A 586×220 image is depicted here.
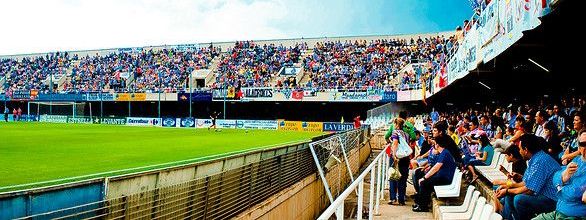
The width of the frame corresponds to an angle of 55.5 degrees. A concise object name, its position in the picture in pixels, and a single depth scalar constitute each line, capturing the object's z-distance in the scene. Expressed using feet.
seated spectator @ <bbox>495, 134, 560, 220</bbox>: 18.38
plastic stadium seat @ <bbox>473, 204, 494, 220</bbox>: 15.70
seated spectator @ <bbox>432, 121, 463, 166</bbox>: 31.16
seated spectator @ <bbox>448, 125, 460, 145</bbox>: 43.87
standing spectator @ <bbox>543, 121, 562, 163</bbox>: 24.56
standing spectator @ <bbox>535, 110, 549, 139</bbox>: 32.26
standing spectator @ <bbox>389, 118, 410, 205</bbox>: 34.22
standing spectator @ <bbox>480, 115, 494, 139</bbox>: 49.35
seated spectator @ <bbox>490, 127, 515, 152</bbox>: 31.92
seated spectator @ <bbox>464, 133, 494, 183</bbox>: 35.96
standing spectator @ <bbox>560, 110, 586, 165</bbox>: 22.46
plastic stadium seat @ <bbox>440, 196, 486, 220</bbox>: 17.86
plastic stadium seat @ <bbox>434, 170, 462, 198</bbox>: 26.86
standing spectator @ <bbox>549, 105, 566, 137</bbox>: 36.74
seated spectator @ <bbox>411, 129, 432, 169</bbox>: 36.60
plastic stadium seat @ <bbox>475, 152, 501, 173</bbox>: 33.11
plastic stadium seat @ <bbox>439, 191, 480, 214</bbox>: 20.30
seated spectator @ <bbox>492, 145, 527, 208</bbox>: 21.38
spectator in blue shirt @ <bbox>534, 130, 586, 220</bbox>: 16.20
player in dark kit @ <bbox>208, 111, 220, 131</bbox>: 141.88
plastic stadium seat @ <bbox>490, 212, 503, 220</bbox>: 14.72
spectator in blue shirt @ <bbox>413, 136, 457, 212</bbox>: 30.37
